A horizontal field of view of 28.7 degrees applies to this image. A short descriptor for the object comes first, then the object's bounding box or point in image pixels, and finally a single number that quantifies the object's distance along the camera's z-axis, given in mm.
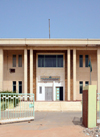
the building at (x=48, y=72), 25703
